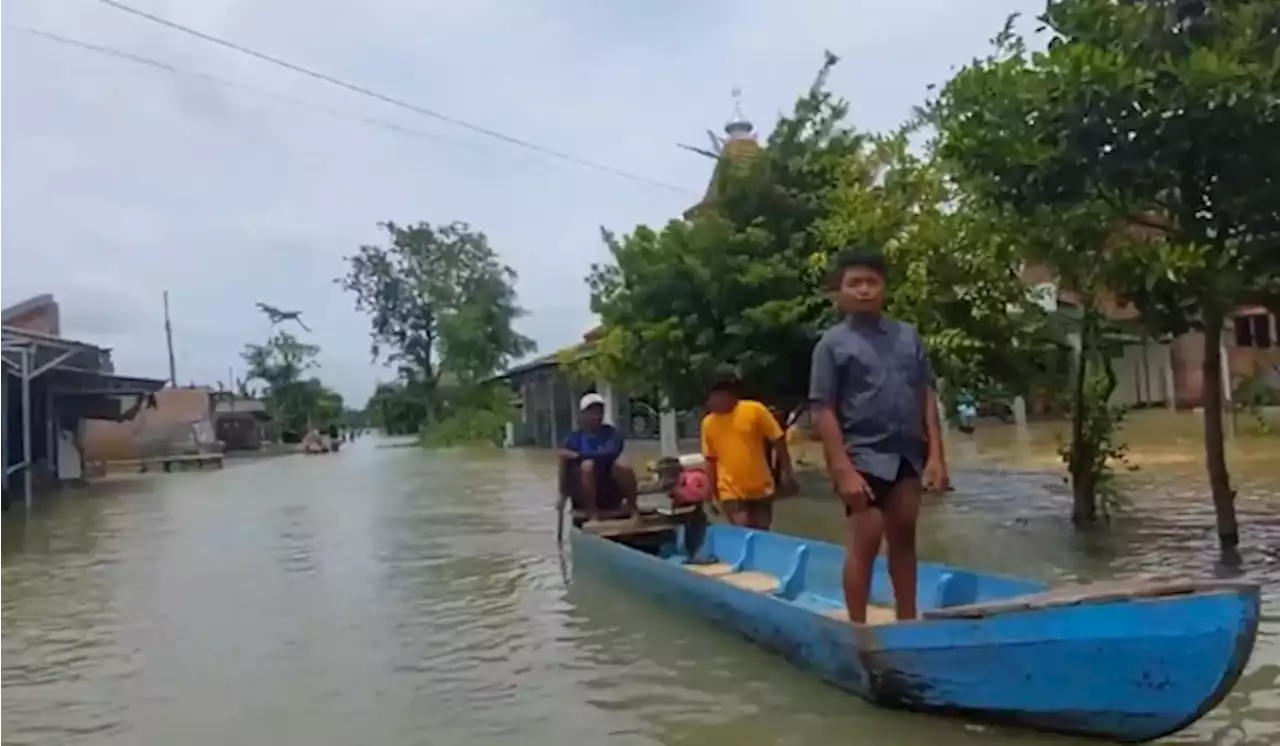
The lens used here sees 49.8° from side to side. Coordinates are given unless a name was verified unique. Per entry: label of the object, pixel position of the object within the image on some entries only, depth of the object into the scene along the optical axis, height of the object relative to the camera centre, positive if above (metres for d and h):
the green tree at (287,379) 73.56 +3.69
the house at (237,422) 61.09 +1.25
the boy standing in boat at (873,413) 6.31 +0.00
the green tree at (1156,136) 9.08 +1.80
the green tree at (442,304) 61.62 +6.51
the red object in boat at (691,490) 11.67 -0.57
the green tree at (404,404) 71.00 +1.92
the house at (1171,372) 33.69 +0.61
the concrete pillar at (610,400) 34.22 +0.73
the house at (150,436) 44.50 +0.65
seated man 12.65 -0.42
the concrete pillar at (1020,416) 35.51 -0.31
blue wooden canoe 5.23 -1.04
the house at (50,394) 25.81 +1.61
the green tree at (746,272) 17.59 +1.96
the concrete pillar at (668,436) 28.08 -0.23
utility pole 68.19 +5.96
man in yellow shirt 10.06 -0.25
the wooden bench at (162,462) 42.47 -0.24
